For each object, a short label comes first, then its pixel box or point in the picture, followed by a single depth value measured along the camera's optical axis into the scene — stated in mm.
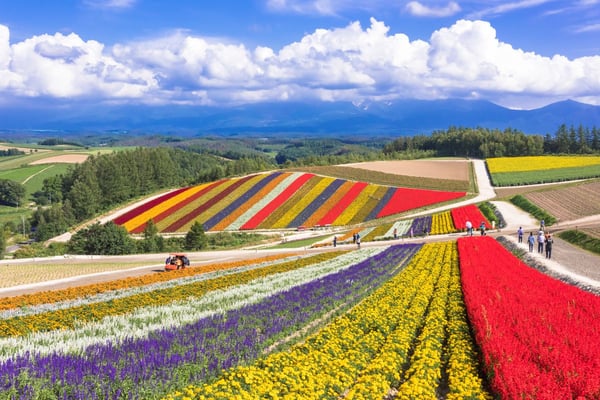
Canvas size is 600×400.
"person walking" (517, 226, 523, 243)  35688
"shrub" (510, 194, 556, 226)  46819
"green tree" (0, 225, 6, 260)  50531
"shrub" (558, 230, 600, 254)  30541
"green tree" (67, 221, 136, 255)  45219
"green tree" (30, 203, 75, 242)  71562
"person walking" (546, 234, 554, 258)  27250
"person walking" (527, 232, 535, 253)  30766
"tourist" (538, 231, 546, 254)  30516
